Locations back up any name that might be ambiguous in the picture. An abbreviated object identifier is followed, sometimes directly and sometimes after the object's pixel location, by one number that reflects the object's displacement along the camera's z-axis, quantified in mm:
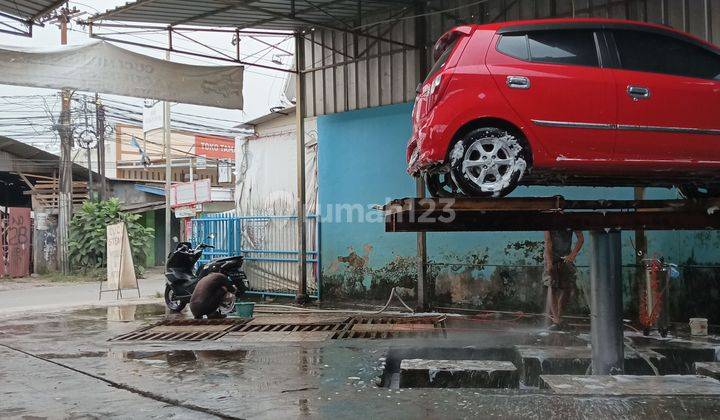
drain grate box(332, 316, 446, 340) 8250
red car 4746
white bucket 7711
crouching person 9734
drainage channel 8305
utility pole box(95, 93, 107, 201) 23656
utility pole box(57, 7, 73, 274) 22250
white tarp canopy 9155
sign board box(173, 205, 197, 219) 14334
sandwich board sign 12828
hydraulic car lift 4762
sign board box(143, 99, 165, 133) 27884
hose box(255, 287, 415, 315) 10308
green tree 21047
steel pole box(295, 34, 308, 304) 11977
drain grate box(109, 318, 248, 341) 8312
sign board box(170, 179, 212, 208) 13766
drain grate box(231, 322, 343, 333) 8766
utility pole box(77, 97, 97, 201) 23375
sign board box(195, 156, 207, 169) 33469
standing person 8227
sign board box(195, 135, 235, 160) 42719
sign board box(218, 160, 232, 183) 32312
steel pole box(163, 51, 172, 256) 19656
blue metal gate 12391
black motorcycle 10812
